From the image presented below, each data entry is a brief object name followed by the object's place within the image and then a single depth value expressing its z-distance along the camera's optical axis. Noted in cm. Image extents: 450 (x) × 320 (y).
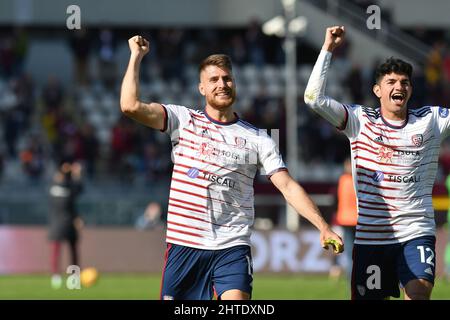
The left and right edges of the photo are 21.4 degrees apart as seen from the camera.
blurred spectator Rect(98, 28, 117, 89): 3197
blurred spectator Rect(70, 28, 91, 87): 3231
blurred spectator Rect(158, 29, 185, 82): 3167
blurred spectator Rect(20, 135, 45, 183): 2756
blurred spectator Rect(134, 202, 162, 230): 2485
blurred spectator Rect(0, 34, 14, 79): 3164
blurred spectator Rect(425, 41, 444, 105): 3086
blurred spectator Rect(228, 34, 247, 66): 3231
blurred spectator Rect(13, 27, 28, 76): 3216
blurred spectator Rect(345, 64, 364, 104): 3086
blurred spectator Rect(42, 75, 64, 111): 2995
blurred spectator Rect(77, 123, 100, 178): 2766
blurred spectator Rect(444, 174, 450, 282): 1947
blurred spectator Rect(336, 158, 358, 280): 1839
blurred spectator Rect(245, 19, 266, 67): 3228
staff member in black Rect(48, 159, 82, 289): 2075
